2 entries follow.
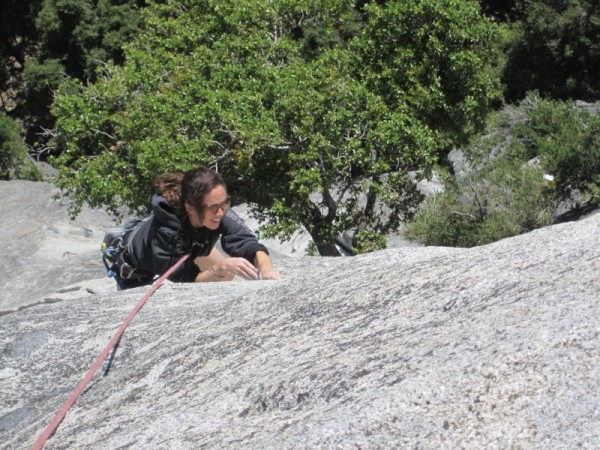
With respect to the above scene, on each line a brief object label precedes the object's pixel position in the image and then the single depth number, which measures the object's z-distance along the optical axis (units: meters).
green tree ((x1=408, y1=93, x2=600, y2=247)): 17.83
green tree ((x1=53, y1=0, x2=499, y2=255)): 14.20
